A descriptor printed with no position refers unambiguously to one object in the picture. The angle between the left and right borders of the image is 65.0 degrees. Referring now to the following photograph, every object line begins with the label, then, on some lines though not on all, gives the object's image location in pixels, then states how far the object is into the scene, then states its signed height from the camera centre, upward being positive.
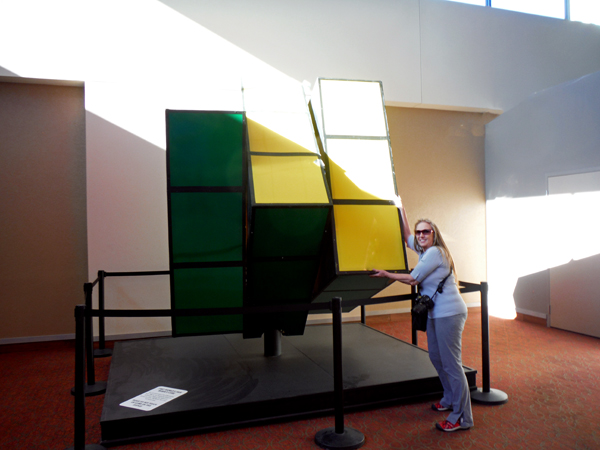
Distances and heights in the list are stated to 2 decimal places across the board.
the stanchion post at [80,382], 3.25 -1.08
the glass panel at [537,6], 8.78 +4.04
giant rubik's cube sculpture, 4.08 +0.20
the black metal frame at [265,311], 3.30 -0.91
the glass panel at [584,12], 9.04 +3.99
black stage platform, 3.75 -1.45
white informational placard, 3.84 -1.45
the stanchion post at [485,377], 4.28 -1.46
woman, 3.71 -0.77
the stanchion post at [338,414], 3.45 -1.44
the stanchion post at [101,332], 5.97 -1.35
